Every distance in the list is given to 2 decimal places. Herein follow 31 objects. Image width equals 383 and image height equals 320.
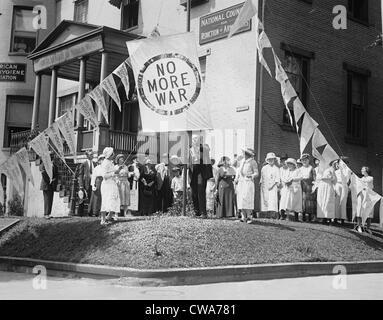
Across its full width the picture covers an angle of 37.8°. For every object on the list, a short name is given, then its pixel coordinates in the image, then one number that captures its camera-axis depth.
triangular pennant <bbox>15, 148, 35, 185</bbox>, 11.70
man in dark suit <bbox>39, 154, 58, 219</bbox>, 15.08
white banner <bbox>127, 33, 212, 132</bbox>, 11.45
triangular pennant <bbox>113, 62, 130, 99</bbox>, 12.72
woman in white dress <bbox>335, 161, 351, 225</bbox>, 14.73
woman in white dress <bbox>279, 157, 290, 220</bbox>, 14.46
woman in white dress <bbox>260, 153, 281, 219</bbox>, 14.46
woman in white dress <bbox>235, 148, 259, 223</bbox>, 12.47
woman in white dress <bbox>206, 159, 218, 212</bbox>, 15.75
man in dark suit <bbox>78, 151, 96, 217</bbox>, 15.48
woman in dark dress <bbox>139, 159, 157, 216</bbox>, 15.38
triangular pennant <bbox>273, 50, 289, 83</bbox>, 12.97
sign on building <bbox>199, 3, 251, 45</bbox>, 17.38
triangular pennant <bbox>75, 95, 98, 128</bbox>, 12.52
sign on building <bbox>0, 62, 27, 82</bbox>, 26.36
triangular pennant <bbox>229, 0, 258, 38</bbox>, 13.47
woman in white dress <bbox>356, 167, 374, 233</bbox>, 13.96
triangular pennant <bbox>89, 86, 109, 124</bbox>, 12.52
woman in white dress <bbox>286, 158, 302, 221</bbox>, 14.39
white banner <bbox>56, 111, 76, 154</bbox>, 11.90
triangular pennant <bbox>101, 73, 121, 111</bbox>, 12.65
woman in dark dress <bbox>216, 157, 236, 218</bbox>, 14.45
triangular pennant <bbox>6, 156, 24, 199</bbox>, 11.65
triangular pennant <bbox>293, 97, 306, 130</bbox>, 12.54
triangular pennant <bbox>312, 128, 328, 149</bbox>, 12.35
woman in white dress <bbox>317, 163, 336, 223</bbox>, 14.40
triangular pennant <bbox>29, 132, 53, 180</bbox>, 11.80
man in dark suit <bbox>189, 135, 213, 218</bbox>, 13.50
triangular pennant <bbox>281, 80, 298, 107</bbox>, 12.80
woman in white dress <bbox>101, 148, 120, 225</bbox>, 12.06
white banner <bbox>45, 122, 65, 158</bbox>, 11.92
